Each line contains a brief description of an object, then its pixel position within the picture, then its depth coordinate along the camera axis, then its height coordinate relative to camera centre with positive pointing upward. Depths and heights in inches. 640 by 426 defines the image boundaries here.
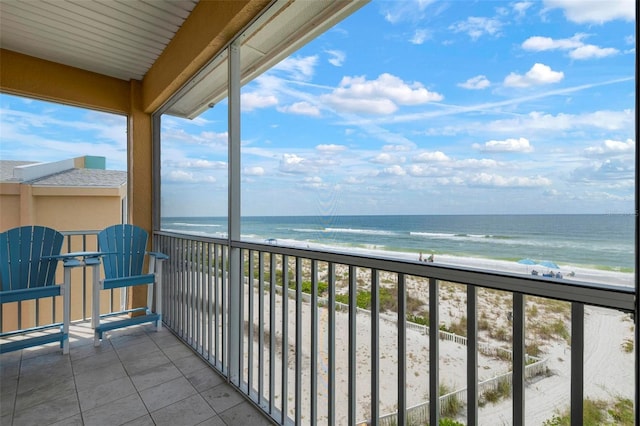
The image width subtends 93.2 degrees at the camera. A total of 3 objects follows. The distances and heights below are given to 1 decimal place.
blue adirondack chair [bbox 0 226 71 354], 94.5 -21.2
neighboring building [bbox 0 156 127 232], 142.9 +9.3
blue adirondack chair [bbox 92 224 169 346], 108.3 -22.8
